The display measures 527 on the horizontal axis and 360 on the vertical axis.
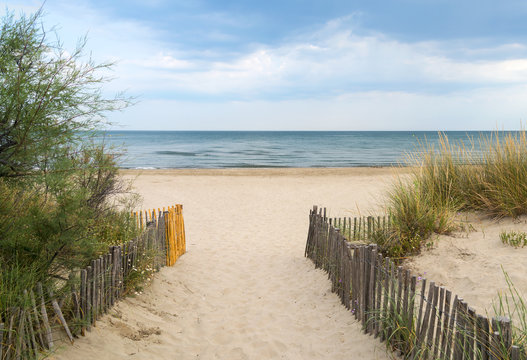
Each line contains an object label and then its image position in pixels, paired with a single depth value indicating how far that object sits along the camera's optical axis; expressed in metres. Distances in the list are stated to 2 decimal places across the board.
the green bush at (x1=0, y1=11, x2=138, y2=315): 3.56
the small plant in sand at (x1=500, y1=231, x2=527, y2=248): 5.68
